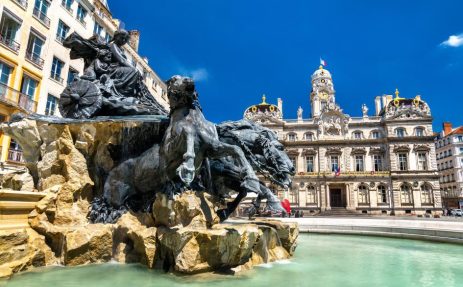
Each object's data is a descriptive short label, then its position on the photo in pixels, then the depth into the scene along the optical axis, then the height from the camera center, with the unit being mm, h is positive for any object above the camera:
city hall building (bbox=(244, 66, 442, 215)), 43500 +6407
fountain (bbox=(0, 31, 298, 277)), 4789 +266
